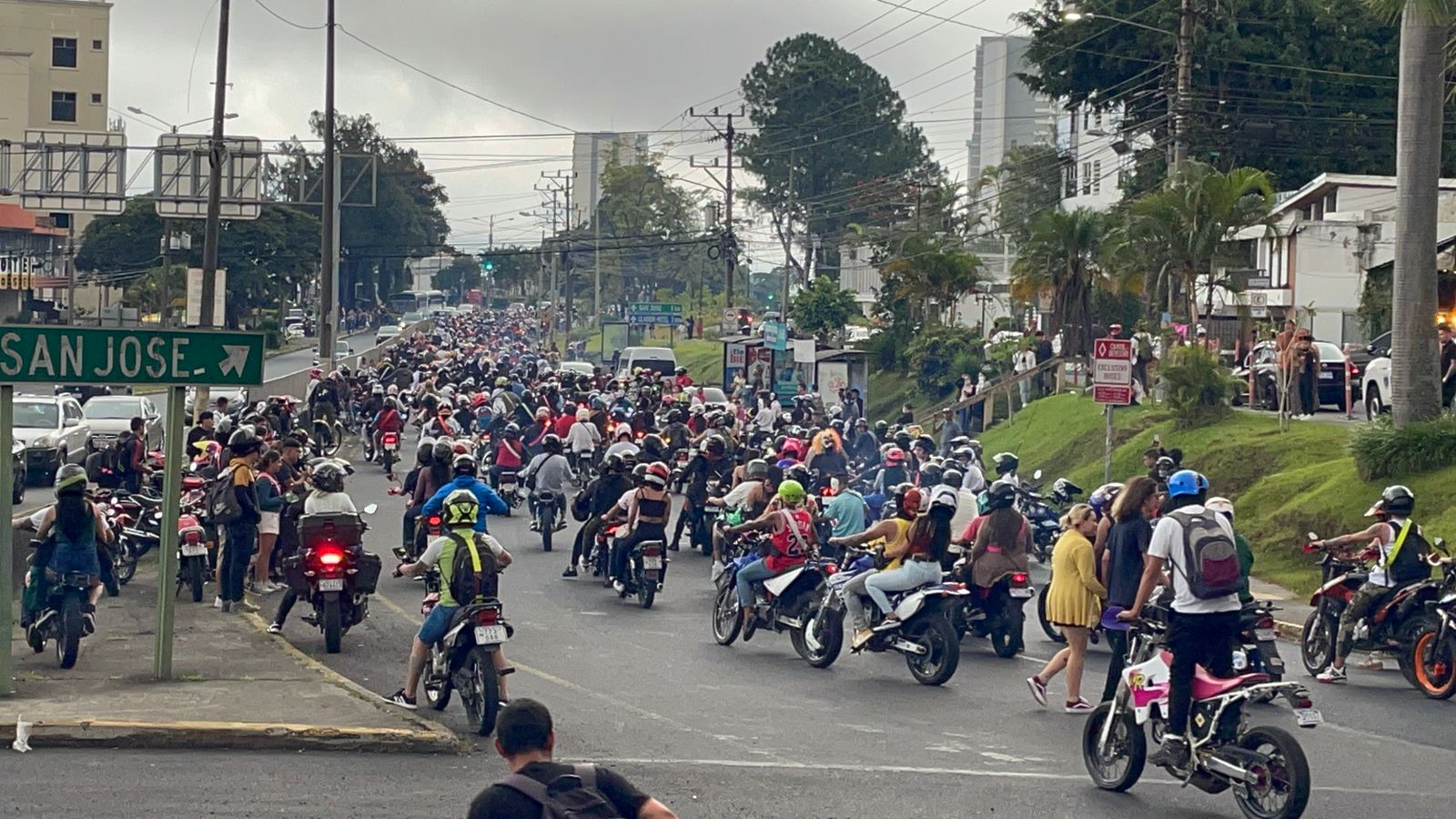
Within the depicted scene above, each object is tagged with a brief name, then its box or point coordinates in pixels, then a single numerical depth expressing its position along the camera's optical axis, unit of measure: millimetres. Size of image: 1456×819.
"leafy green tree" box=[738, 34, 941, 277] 104750
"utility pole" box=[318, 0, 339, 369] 56531
